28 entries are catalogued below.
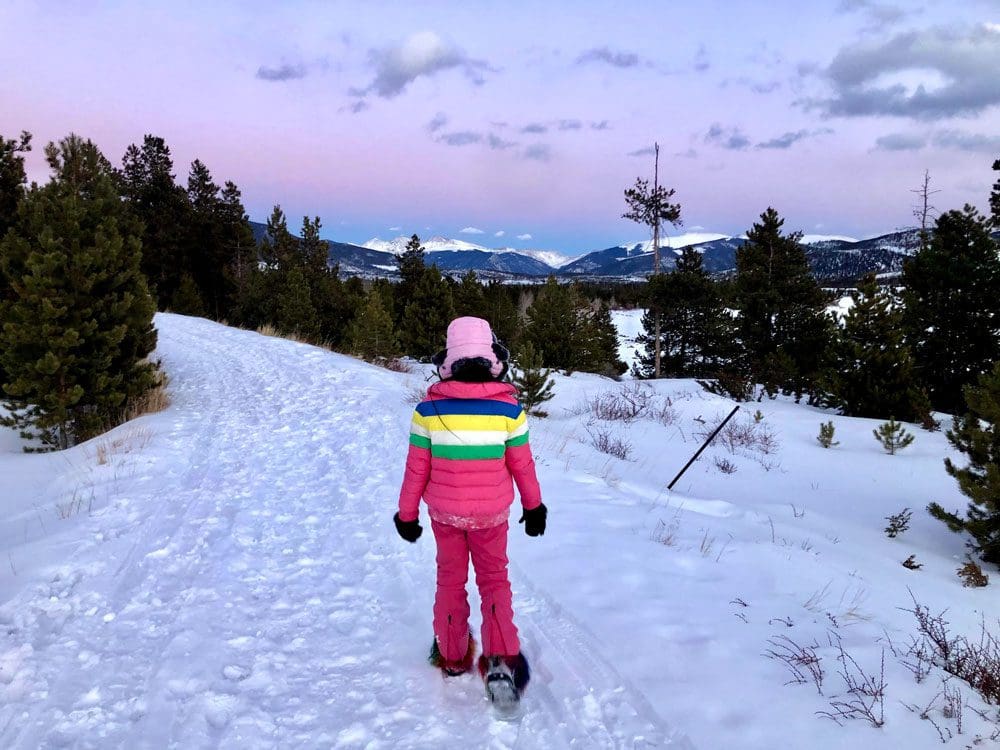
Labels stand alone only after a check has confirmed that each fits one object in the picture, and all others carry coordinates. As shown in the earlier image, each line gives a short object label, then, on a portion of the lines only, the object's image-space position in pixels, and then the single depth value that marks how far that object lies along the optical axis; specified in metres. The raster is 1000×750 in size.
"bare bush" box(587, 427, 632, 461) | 9.43
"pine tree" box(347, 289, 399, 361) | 21.09
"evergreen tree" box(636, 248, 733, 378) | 23.95
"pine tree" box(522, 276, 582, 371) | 23.75
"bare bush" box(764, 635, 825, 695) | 3.04
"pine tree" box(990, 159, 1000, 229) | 16.58
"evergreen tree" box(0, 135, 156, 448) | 9.27
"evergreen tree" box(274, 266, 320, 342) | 25.58
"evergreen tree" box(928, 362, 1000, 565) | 5.52
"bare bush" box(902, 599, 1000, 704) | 2.88
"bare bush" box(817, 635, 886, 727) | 2.71
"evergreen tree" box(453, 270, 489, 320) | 30.45
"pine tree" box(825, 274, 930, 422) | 13.86
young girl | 2.87
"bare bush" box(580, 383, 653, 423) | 12.32
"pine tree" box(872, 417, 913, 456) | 10.30
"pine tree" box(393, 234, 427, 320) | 29.73
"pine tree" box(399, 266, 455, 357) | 24.98
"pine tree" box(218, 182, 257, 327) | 36.72
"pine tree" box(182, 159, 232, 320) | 37.71
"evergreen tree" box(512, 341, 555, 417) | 11.38
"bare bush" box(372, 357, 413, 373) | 19.55
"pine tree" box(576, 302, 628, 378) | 24.83
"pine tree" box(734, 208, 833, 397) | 20.55
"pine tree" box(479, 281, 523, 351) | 35.79
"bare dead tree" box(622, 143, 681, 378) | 30.88
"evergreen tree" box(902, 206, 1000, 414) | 16.42
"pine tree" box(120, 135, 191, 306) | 35.59
